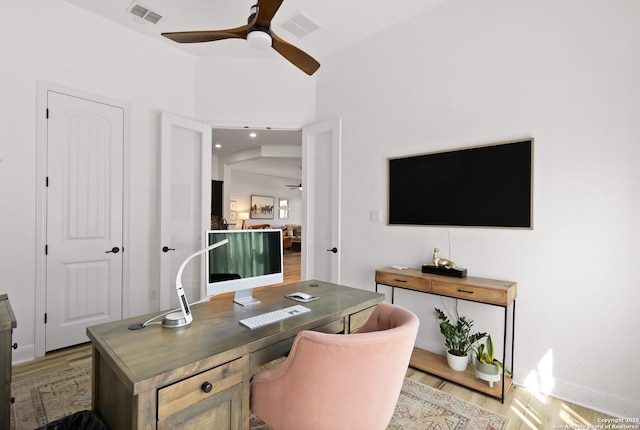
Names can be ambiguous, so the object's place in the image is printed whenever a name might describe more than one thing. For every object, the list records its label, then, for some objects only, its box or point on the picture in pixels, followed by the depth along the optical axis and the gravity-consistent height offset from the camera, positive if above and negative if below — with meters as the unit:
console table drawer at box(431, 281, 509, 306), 2.19 -0.57
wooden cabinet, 1.43 -0.73
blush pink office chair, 1.14 -0.65
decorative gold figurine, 2.62 -0.40
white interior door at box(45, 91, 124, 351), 2.86 -0.07
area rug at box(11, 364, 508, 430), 1.93 -1.29
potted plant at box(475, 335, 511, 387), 2.29 -1.10
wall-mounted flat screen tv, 2.40 +0.24
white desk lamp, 1.47 -0.51
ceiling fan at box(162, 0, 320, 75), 2.04 +1.30
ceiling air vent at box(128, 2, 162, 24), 2.96 +1.91
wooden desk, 1.06 -0.57
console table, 2.22 -0.59
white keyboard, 1.51 -0.53
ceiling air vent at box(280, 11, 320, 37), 3.04 +1.89
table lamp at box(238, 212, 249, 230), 10.42 -0.18
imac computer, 1.73 -0.30
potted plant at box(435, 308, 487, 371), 2.51 -1.02
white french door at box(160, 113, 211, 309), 3.42 +0.12
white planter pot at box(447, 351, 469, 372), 2.50 -1.18
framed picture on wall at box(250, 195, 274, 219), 10.80 +0.18
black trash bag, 1.34 -0.92
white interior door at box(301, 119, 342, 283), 3.61 +0.16
